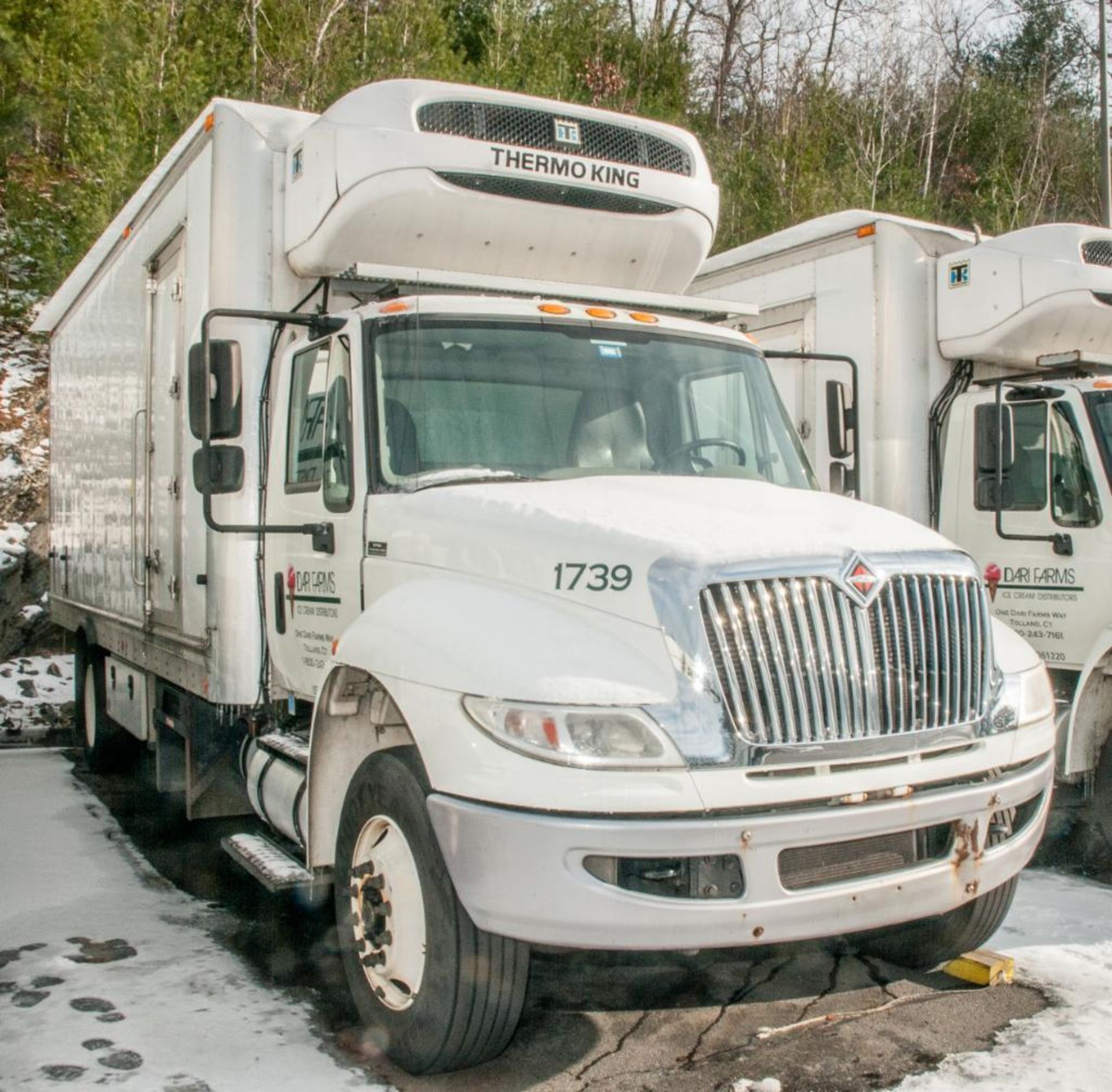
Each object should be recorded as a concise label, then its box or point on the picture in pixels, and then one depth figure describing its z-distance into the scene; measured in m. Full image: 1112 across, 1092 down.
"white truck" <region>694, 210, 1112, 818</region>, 7.17
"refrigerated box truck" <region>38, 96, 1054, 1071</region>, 3.66
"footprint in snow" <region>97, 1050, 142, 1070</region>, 4.14
